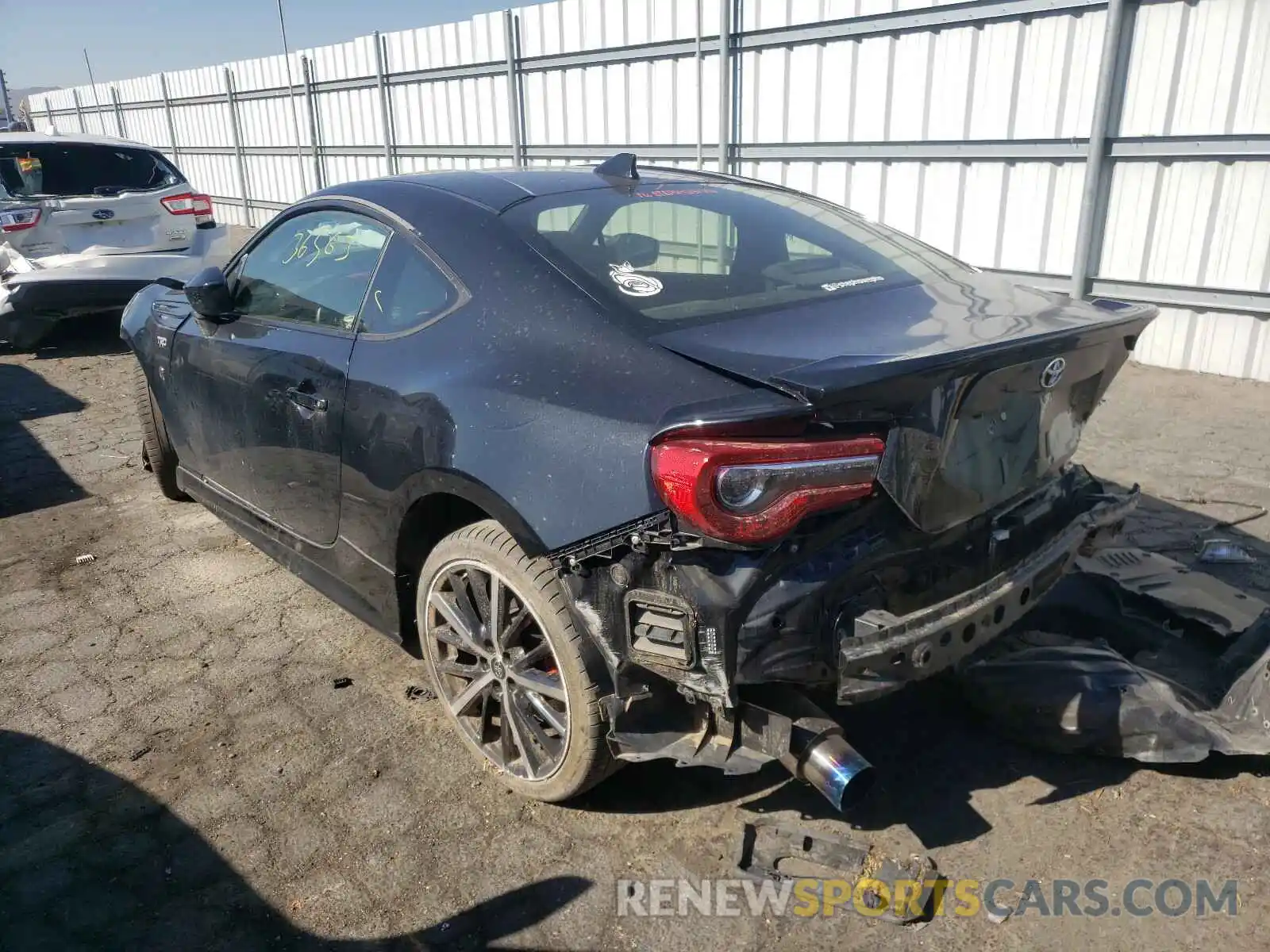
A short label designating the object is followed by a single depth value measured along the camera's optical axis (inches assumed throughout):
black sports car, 79.0
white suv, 303.0
